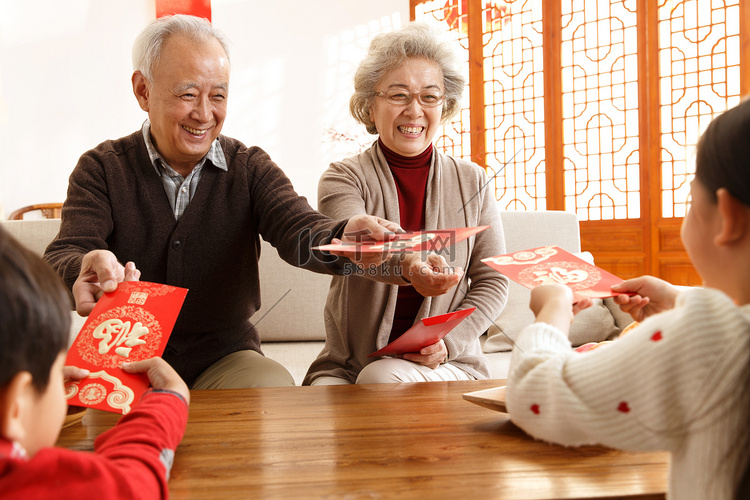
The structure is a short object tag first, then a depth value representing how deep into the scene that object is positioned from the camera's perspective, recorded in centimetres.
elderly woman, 167
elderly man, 155
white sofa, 235
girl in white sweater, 61
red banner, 515
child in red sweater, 53
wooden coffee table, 74
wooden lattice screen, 446
